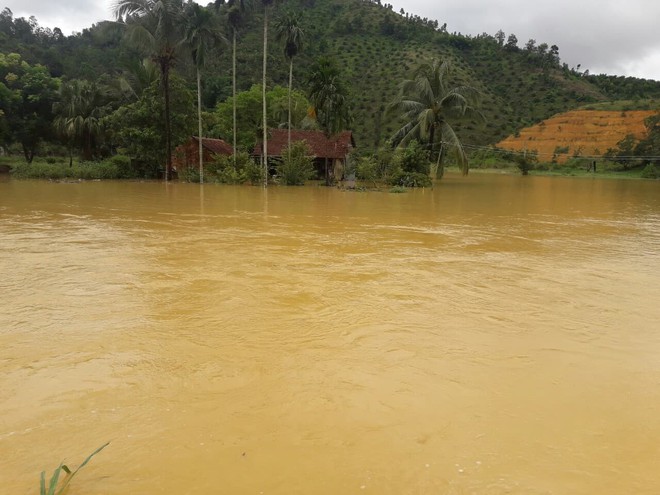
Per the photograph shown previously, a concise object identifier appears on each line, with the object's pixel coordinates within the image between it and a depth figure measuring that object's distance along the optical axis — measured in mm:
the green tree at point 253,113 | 39166
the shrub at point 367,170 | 28703
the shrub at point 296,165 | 29156
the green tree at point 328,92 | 36250
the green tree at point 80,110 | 35250
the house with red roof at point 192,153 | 34125
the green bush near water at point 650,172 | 46406
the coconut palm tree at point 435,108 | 31984
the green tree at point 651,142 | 48562
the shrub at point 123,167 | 32375
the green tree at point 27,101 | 36375
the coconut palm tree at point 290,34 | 30094
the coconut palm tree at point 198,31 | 27609
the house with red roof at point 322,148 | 33250
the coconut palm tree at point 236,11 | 28109
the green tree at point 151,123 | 30531
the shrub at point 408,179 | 29031
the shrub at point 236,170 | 29441
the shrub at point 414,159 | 29703
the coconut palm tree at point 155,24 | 26906
